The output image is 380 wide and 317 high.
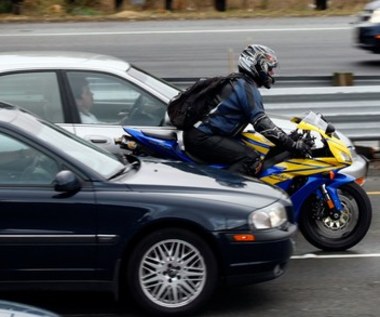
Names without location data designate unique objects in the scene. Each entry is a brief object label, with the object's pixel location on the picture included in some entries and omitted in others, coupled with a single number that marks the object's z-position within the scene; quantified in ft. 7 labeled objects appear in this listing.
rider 53.36
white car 58.95
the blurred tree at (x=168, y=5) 181.61
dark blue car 41.65
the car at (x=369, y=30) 122.31
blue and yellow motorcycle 53.88
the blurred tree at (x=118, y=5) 182.70
